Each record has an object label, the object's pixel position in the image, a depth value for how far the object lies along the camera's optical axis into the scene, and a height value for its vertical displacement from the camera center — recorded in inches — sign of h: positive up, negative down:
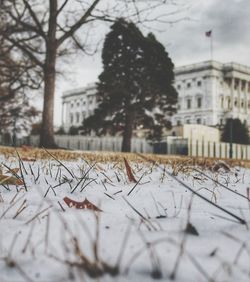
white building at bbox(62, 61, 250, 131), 2696.9 +405.3
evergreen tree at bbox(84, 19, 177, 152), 1084.5 +179.5
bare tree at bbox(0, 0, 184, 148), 541.6 +161.1
